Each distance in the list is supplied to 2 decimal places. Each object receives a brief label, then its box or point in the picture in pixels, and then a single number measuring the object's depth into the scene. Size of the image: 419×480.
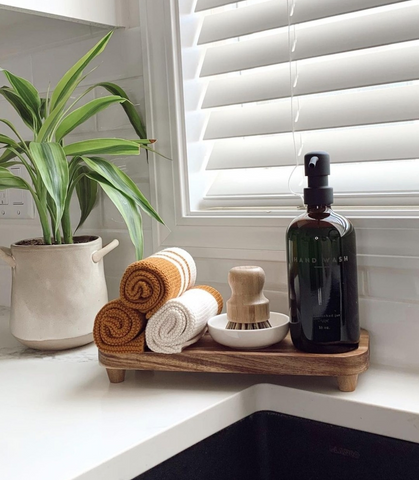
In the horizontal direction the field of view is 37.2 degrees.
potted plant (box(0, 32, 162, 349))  1.11
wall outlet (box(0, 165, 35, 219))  1.54
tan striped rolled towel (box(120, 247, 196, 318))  0.95
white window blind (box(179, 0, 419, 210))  1.01
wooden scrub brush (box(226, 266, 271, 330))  0.95
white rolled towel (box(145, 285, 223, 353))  0.94
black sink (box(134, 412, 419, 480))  0.84
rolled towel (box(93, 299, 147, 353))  0.96
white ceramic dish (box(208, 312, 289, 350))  0.93
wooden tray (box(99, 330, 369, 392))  0.89
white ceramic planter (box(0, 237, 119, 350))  1.13
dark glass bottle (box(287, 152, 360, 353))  0.90
